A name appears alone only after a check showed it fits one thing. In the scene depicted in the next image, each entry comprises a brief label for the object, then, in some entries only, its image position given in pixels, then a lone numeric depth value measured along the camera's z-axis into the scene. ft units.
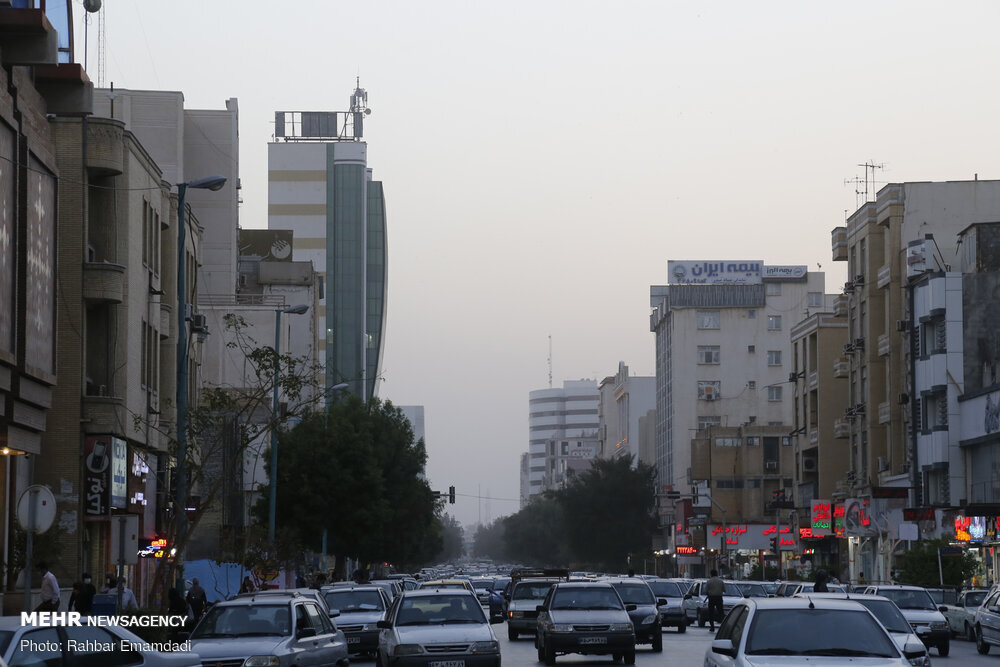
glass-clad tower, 461.78
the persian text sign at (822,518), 262.88
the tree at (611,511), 421.59
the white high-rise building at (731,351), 429.38
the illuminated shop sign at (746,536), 333.60
